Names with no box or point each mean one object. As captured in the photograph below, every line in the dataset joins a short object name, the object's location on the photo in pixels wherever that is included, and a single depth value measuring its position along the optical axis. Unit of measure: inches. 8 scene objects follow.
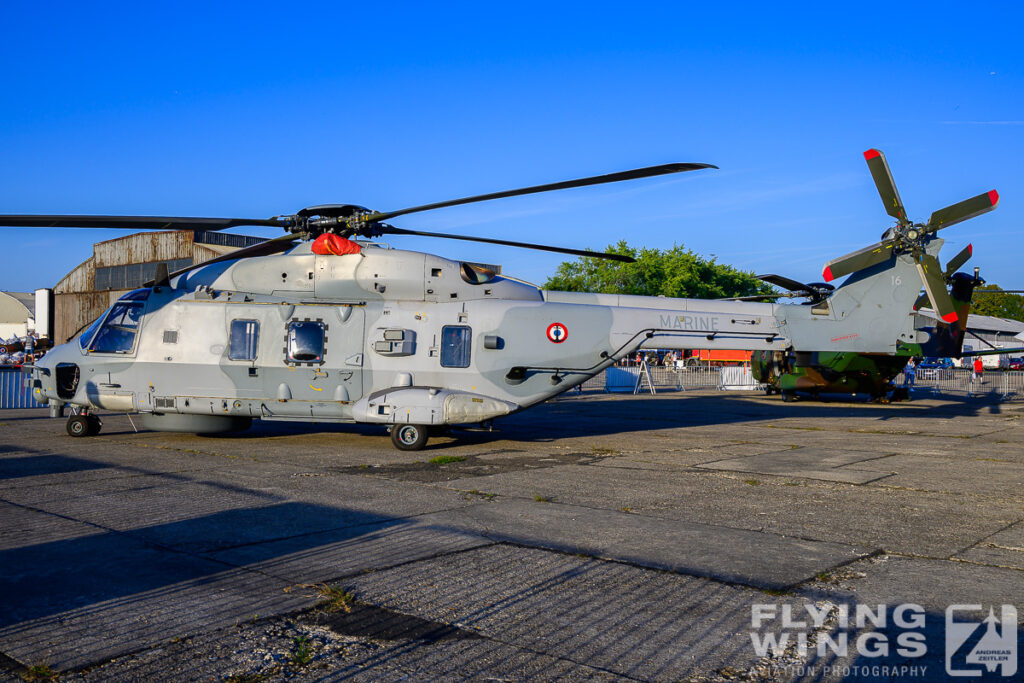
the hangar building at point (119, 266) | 1806.1
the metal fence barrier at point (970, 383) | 1414.9
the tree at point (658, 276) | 2947.8
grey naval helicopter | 552.7
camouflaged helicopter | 715.4
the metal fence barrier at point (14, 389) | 891.4
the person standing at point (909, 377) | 1526.6
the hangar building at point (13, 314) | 3734.0
